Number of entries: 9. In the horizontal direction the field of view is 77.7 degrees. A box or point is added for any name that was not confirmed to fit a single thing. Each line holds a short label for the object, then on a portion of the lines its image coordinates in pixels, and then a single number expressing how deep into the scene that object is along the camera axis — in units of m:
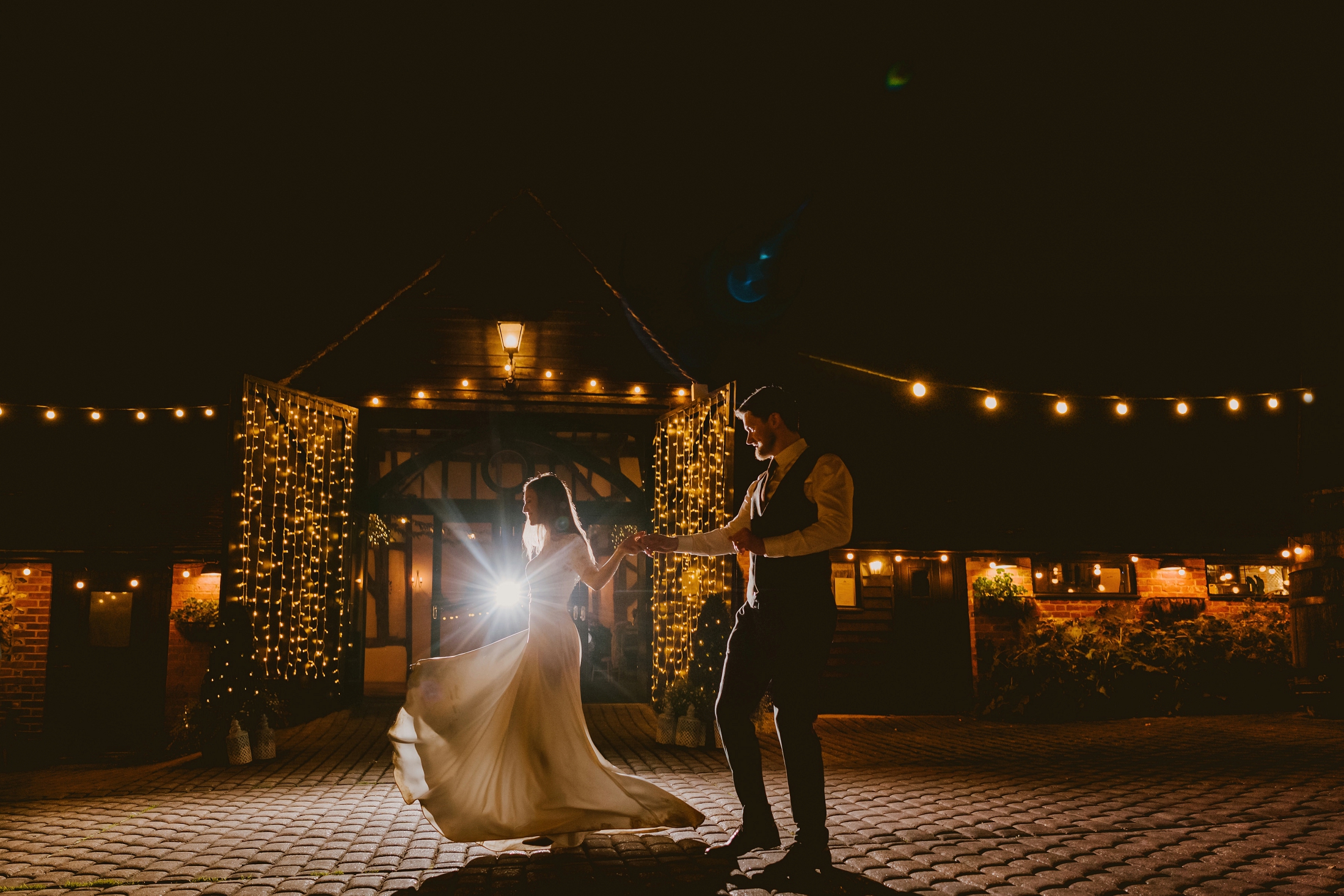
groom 3.38
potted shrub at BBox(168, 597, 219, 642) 11.38
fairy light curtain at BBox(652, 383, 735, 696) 8.56
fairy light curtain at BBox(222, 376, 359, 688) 7.86
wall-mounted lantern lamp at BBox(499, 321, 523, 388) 8.89
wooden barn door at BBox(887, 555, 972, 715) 12.69
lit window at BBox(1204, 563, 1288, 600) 13.79
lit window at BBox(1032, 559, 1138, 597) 13.29
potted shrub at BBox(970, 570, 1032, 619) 12.88
